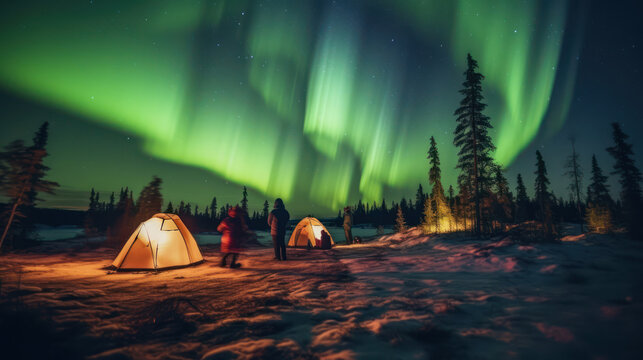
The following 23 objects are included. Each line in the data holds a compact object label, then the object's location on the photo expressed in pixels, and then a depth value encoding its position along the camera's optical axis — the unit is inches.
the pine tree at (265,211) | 3545.0
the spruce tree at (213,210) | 3367.1
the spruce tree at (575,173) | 1172.5
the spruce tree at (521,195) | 1985.7
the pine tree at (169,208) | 1683.7
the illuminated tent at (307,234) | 592.3
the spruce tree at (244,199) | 2757.4
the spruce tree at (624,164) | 924.0
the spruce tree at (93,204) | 2357.5
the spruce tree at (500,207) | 779.4
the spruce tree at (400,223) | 1045.8
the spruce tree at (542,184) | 1378.0
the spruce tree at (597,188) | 1190.6
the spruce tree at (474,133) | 637.9
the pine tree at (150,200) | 1036.5
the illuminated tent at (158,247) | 298.5
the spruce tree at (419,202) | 2950.3
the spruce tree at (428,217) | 976.9
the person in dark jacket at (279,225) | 382.6
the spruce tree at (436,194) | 987.1
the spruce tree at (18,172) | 403.2
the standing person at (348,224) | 671.0
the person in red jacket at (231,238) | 324.5
